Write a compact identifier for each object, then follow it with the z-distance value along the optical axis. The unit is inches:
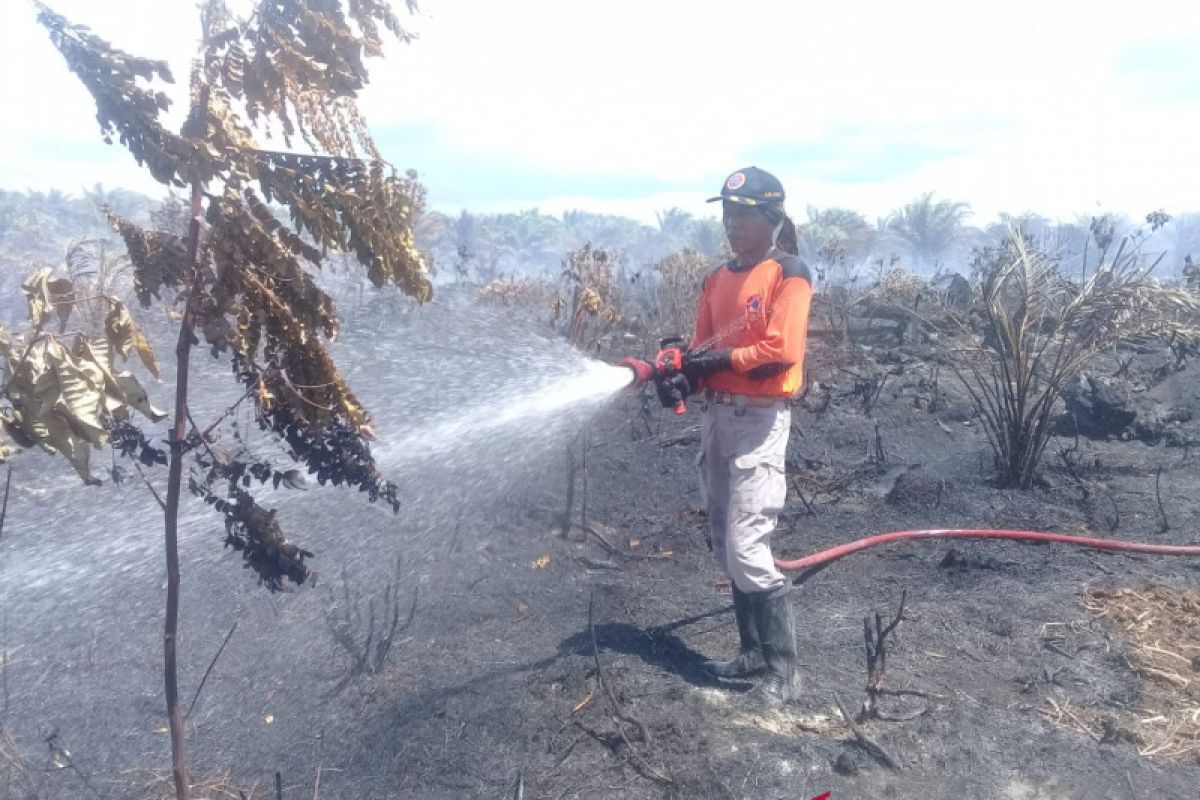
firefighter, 135.0
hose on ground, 191.5
